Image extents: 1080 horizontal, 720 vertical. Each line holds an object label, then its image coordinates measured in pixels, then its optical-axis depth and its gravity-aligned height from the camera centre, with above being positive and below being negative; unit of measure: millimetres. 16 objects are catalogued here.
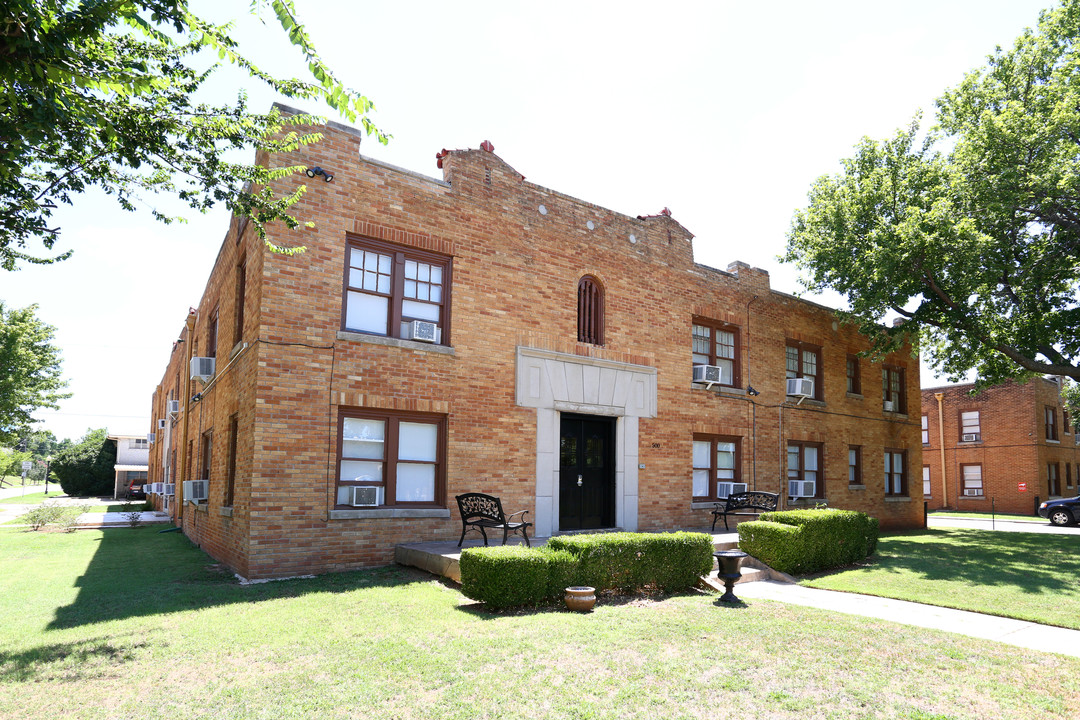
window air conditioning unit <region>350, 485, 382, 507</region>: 10586 -920
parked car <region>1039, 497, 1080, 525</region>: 25252 -2195
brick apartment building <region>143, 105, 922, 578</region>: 10383 +1299
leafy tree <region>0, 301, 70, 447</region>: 28703 +2797
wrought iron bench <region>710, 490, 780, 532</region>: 14625 -1279
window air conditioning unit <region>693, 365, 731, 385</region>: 15828 +1691
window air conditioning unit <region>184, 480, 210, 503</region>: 13742 -1141
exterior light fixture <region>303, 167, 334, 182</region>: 10616 +4242
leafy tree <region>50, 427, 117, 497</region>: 45188 -2551
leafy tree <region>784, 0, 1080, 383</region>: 15953 +5917
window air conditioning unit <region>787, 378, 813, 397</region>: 18078 +1632
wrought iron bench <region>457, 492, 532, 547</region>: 9797 -1088
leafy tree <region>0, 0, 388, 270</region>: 4441 +2651
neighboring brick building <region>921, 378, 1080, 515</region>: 34344 +248
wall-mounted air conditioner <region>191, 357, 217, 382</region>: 14202 +1437
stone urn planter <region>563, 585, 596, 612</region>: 8094 -1896
